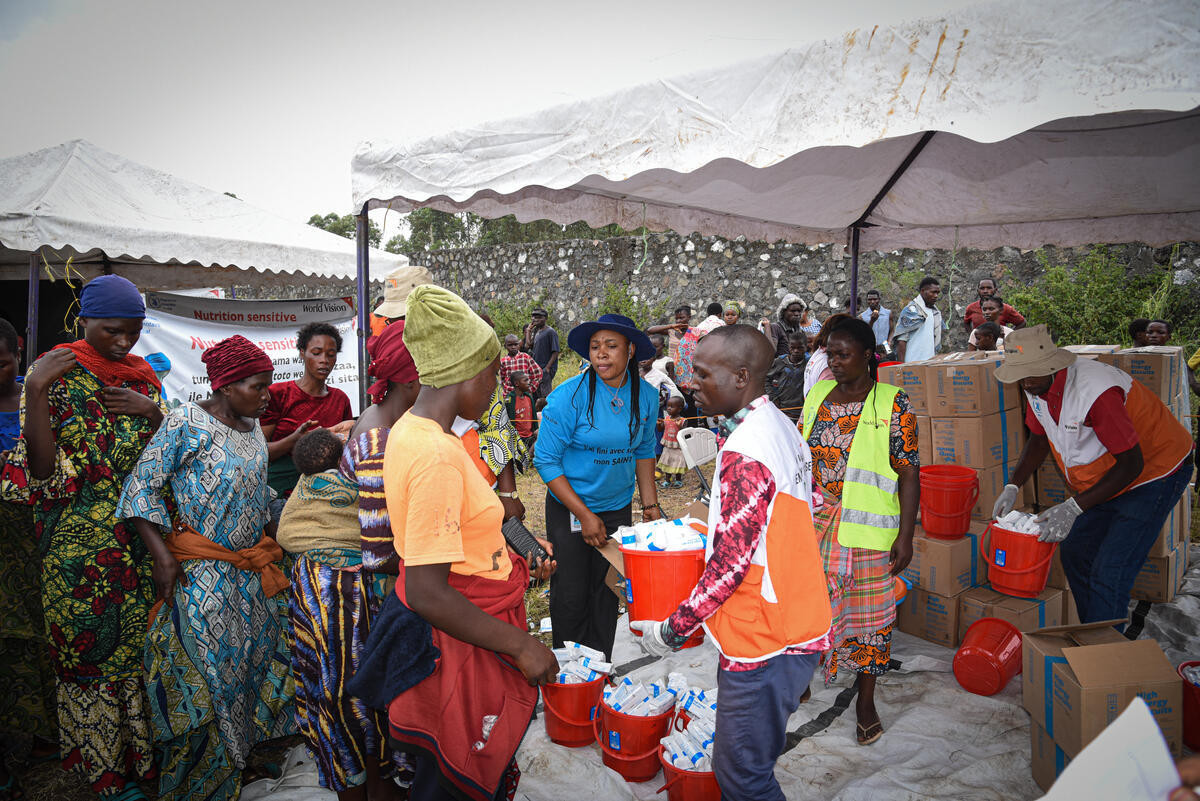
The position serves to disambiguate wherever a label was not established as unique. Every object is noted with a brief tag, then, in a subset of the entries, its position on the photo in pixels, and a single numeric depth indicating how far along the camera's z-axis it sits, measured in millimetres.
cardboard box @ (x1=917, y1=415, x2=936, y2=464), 4504
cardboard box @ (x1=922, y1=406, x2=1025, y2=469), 4262
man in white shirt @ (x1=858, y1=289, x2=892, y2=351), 9641
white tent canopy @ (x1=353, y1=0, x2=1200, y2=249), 1841
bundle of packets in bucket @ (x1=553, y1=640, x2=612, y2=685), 3012
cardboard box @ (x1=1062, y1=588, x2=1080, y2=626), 4051
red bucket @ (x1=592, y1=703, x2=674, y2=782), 2725
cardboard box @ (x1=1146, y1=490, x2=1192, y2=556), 4180
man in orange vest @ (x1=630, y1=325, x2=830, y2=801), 1865
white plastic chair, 4463
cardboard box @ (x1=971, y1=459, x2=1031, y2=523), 4266
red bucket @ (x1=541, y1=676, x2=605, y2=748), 2988
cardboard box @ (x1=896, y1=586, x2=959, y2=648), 3941
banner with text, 5594
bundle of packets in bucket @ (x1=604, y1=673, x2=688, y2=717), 2775
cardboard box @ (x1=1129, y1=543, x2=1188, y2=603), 4270
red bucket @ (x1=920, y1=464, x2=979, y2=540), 3934
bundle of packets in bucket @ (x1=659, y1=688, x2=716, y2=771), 2510
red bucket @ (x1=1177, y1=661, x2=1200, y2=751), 2740
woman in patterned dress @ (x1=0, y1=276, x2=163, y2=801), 2525
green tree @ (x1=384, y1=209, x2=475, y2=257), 19266
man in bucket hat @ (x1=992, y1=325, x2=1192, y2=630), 3172
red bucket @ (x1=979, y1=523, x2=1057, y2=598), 3645
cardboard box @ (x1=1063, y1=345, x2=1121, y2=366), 4441
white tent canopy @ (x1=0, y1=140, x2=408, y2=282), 4746
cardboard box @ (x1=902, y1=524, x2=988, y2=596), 3889
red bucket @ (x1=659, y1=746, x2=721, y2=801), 2453
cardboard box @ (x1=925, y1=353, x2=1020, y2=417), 4242
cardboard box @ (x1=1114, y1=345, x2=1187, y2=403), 4352
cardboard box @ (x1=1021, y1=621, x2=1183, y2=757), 2439
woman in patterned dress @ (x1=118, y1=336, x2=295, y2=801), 2521
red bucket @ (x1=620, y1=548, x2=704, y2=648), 2232
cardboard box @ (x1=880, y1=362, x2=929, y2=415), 4547
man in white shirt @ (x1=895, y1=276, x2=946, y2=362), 8281
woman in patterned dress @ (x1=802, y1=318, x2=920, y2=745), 2953
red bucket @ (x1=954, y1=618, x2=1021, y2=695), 3377
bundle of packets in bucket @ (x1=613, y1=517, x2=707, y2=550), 2256
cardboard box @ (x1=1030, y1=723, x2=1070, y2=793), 2611
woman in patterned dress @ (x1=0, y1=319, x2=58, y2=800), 2973
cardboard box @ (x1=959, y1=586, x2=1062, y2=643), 3764
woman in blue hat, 3191
